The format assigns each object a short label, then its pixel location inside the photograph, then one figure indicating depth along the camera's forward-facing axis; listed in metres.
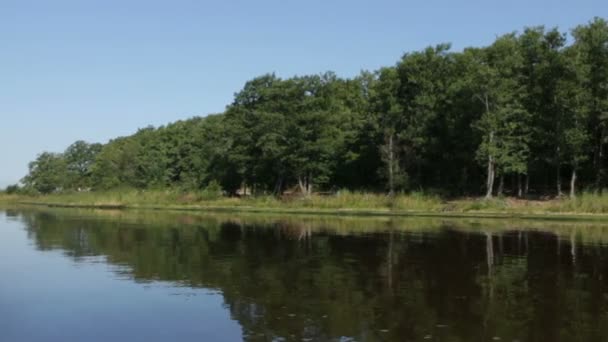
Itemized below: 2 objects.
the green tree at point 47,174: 126.31
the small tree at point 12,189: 132.25
